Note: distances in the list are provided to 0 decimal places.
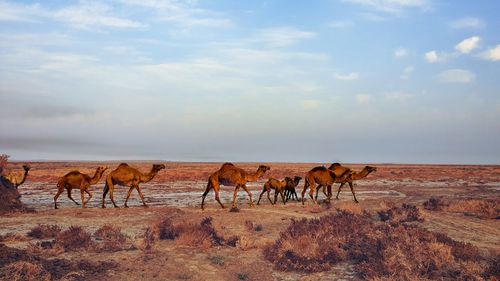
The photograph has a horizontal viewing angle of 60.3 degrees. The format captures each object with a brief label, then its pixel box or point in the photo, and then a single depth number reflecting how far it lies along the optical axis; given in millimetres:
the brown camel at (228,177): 19406
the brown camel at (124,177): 20531
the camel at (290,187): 23445
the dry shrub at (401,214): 15684
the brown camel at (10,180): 20511
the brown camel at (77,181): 20984
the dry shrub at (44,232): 13773
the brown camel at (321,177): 21781
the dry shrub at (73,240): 12273
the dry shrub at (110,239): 12133
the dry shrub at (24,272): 9076
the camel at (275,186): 22312
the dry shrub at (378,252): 9477
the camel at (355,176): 22450
